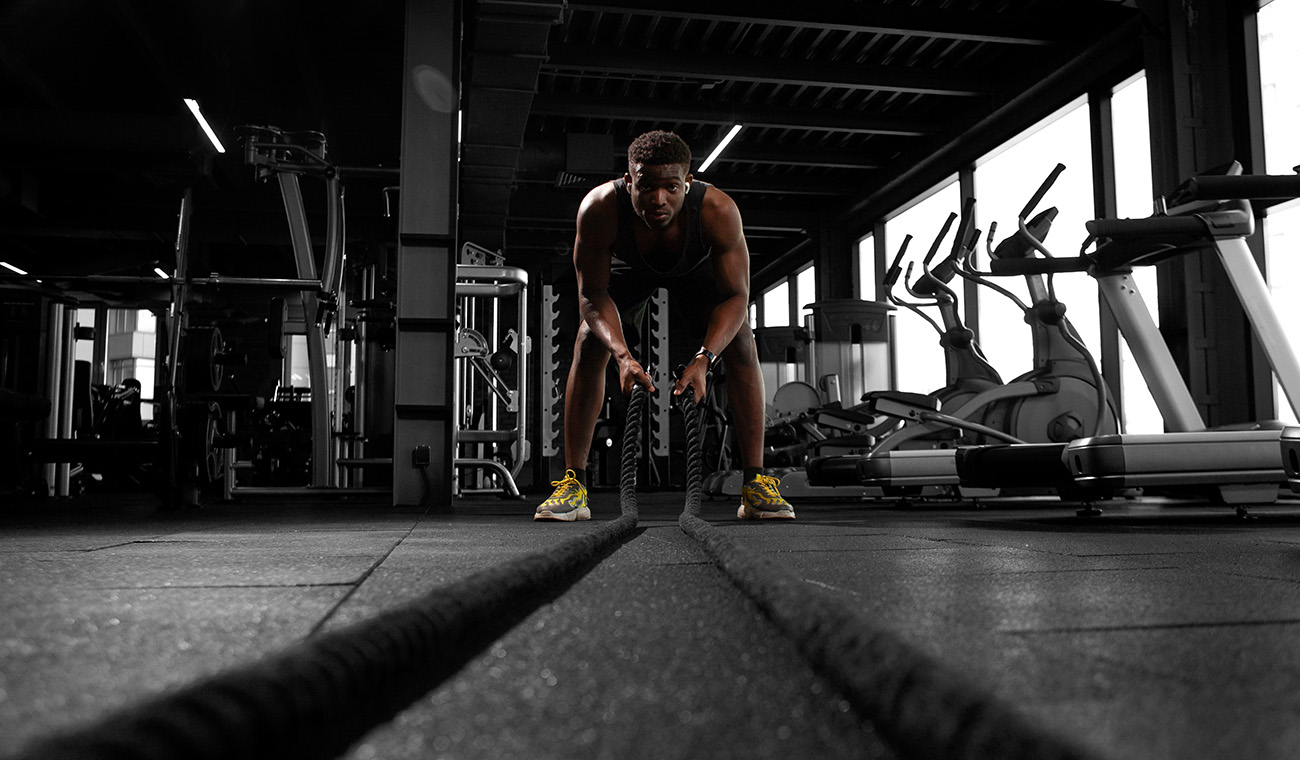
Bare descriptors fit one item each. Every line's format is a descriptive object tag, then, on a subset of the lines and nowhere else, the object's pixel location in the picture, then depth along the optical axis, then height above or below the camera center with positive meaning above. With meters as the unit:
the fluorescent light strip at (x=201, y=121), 6.75 +2.31
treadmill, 2.48 +0.21
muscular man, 2.58 +0.46
